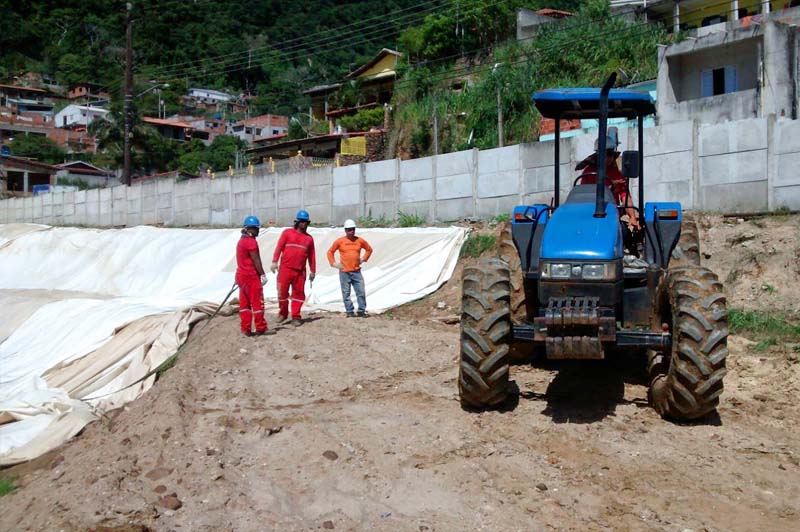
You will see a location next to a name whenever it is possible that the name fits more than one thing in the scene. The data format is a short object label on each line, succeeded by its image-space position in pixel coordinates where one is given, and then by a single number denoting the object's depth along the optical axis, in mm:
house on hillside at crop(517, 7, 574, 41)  45344
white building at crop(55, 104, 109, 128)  95725
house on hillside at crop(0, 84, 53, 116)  100500
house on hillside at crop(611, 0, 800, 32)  39969
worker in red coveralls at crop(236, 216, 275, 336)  11508
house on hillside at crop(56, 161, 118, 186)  62369
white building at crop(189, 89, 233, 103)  111938
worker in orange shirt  13547
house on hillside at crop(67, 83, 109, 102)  104875
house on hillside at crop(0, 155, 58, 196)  57219
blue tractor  6512
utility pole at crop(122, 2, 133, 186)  35719
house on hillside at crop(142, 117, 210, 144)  83375
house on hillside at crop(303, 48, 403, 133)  56094
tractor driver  8172
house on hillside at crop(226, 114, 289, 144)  94938
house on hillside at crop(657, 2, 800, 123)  27891
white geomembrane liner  10438
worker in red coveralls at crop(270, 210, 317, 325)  12445
